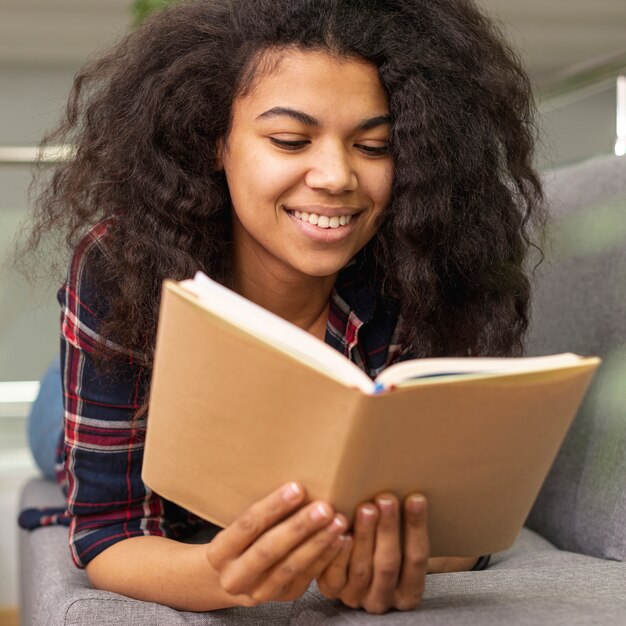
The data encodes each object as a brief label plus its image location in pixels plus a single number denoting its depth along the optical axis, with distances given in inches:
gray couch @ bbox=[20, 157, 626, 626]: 34.4
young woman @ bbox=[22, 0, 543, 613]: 42.9
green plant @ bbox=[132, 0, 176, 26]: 88.7
